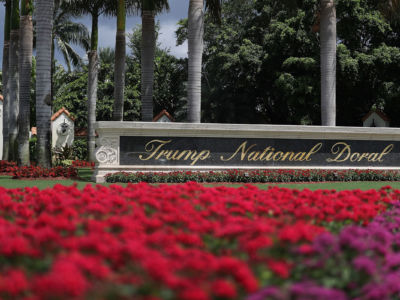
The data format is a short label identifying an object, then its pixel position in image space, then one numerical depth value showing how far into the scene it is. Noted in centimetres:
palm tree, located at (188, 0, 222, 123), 1448
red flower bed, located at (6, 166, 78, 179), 1325
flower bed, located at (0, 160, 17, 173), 1628
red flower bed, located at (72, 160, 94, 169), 2044
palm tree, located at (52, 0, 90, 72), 3331
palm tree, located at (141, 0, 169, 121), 1739
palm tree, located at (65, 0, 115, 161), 2161
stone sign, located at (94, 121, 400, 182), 1348
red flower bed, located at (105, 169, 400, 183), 1287
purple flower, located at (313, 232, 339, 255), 296
